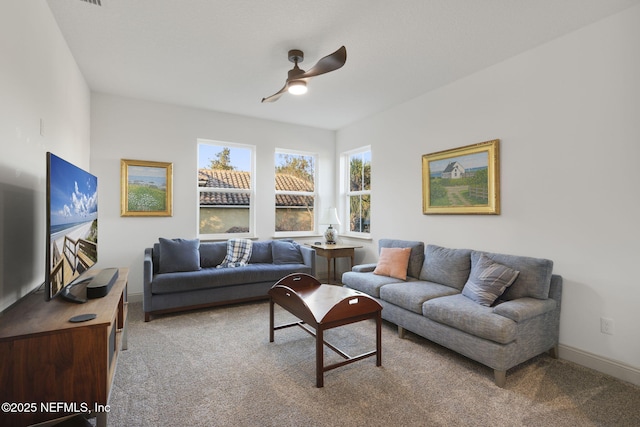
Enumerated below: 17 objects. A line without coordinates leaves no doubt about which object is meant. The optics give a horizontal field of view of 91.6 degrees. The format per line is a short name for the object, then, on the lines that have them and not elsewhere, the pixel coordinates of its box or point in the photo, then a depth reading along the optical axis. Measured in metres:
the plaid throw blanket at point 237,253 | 4.29
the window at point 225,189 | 4.66
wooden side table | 4.62
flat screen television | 1.54
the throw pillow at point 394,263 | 3.54
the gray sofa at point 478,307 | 2.22
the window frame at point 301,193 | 5.13
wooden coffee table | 2.15
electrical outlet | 2.34
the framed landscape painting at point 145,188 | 4.05
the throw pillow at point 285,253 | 4.51
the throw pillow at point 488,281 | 2.56
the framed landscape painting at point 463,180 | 3.08
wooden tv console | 1.30
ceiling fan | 2.38
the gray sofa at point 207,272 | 3.49
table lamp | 5.10
